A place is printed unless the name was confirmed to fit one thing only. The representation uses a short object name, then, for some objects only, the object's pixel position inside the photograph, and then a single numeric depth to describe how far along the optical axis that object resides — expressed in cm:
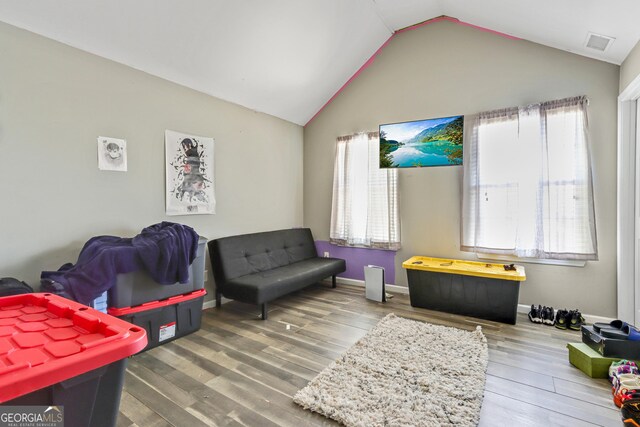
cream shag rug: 161
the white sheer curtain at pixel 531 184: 282
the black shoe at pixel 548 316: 286
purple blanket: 202
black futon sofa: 298
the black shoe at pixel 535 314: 289
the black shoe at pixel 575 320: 273
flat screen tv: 346
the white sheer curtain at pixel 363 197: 387
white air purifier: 354
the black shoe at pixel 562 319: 277
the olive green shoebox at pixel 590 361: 196
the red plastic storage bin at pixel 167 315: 229
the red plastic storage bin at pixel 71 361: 66
